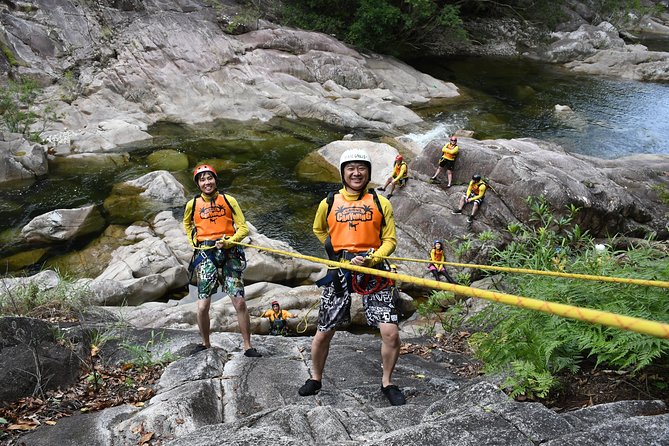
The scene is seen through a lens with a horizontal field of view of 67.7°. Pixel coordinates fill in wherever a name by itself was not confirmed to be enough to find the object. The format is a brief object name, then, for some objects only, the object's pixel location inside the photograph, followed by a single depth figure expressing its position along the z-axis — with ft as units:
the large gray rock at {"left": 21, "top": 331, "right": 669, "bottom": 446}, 8.73
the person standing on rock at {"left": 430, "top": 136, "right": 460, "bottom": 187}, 42.55
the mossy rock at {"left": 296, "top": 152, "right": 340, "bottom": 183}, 54.08
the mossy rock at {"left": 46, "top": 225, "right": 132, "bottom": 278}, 36.27
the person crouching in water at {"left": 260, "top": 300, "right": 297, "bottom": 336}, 28.22
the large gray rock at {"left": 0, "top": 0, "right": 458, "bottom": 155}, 67.87
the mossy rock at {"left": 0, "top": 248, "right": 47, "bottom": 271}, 37.19
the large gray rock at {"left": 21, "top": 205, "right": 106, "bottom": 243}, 39.42
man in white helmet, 13.33
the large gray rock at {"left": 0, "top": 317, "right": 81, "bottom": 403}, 13.21
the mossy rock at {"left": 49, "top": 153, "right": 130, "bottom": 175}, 53.88
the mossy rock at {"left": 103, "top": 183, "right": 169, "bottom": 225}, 43.65
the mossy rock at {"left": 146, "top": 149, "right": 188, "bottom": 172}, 54.75
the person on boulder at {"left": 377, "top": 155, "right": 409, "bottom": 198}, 42.49
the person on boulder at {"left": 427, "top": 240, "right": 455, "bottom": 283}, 34.81
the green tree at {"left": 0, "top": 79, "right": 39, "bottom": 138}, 57.06
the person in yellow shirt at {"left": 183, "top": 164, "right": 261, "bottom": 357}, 17.63
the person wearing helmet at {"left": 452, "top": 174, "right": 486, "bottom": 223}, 38.58
